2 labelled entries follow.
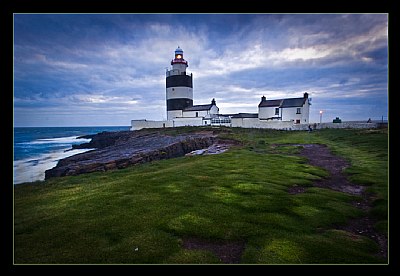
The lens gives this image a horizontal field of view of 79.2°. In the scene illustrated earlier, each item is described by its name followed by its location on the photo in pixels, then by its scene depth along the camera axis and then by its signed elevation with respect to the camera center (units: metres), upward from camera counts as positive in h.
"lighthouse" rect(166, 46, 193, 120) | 46.53 +9.05
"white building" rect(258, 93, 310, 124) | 44.66 +4.20
